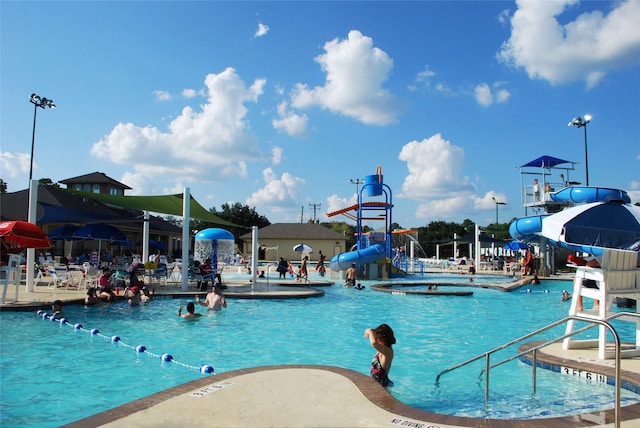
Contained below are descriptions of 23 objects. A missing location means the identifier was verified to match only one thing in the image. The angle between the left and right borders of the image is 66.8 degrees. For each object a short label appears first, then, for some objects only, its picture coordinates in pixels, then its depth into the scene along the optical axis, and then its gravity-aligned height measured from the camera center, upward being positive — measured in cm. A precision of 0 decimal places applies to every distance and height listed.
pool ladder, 339 -86
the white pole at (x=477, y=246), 3269 +62
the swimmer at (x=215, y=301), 1239 -120
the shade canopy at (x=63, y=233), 1900 +81
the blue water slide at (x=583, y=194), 1678 +254
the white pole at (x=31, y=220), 1417 +96
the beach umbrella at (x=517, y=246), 3978 +81
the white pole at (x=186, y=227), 1478 +83
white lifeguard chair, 647 -40
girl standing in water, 582 -114
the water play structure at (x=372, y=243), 2350 +64
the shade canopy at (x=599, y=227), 612 +38
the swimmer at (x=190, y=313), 1123 -137
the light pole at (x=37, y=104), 3039 +943
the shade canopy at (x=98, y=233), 1703 +75
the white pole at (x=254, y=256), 1661 -7
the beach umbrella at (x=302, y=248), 3778 +52
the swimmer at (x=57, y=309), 1100 -127
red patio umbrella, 1137 +42
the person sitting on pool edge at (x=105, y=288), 1363 -98
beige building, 5238 +147
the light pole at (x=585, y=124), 2938 +827
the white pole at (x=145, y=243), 2052 +47
